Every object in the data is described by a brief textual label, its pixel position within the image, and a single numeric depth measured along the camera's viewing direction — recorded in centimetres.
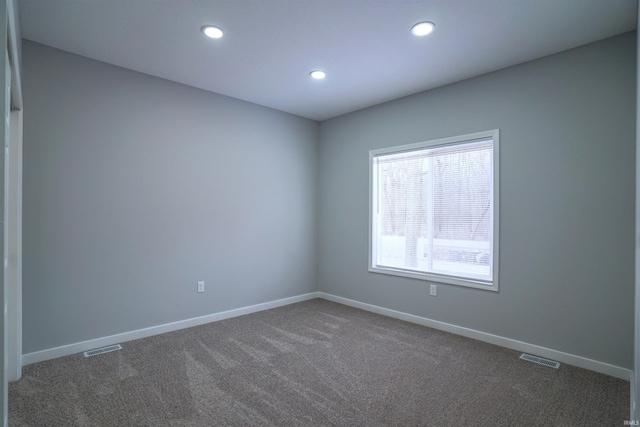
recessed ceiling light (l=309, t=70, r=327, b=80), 344
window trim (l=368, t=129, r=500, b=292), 336
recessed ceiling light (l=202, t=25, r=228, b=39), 264
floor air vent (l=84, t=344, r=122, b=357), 302
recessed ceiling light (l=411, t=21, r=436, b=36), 257
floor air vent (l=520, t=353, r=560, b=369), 288
